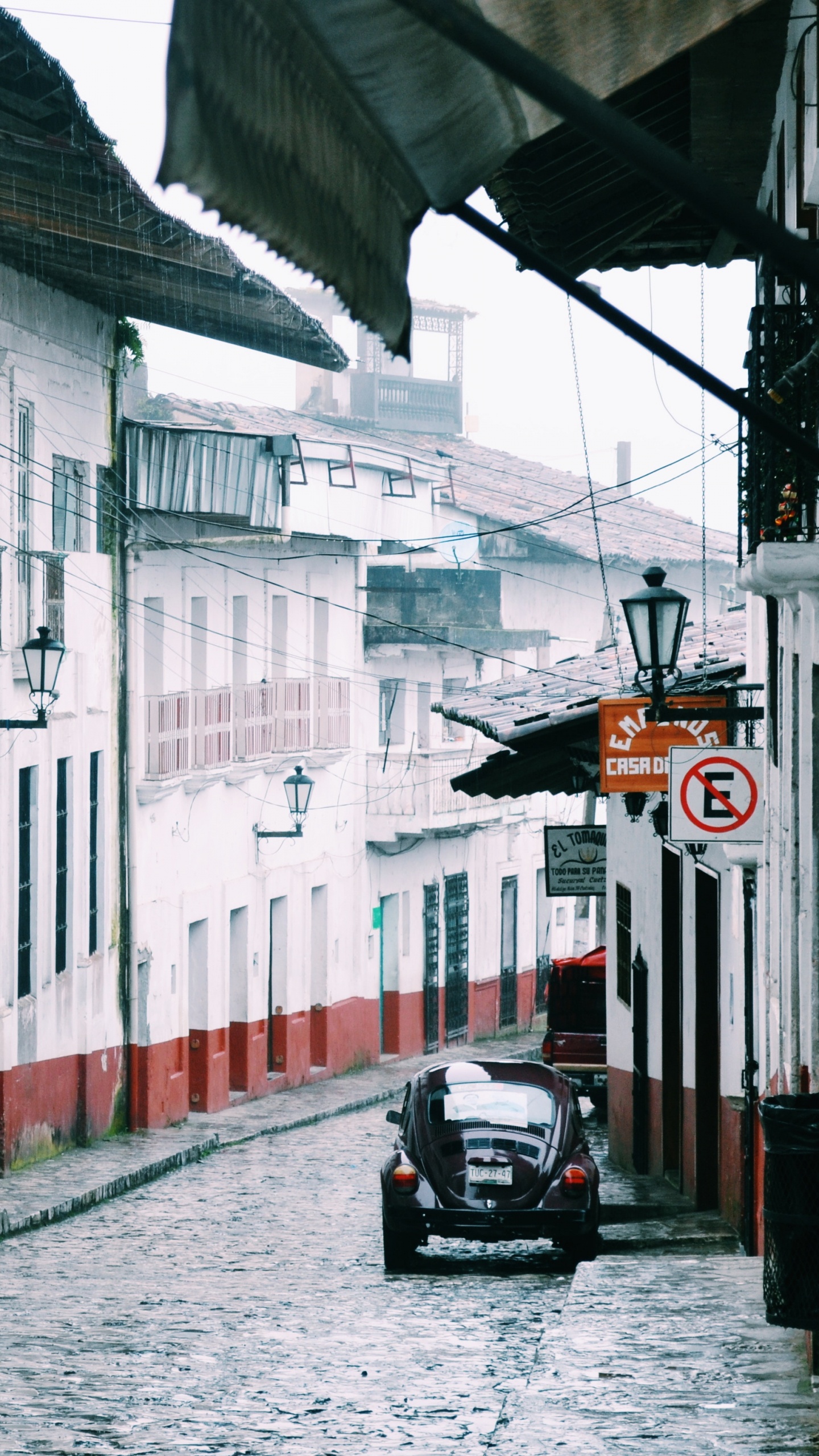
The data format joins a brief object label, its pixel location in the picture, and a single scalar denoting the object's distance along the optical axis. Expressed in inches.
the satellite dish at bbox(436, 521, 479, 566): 1483.8
